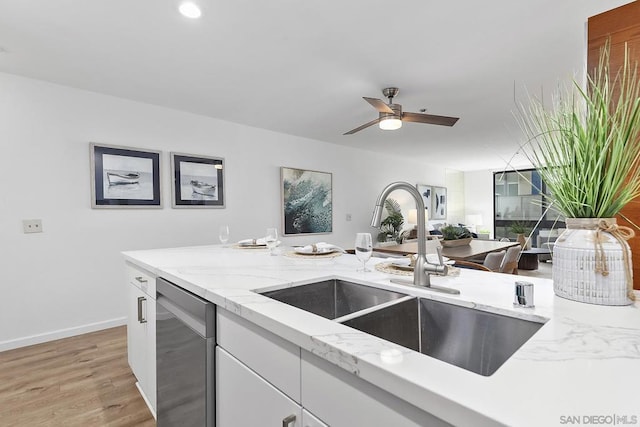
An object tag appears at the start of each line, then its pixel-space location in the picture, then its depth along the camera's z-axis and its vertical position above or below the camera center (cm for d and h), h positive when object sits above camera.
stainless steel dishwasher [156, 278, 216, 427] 106 -57
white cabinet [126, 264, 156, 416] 161 -67
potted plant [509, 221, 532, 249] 669 -47
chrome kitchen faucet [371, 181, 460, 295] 104 -16
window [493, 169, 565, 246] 769 +2
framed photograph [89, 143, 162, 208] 308 +34
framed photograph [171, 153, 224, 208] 359 +34
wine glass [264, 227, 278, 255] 187 -19
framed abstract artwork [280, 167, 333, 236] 469 +12
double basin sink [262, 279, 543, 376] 83 -35
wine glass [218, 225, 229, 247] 234 -19
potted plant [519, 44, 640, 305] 80 +6
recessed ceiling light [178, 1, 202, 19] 181 +119
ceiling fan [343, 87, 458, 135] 284 +82
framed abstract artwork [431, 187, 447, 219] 783 +11
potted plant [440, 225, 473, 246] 434 -41
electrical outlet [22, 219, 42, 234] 274 -12
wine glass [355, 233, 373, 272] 125 -16
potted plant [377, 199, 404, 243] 605 -34
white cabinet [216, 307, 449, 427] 55 -40
